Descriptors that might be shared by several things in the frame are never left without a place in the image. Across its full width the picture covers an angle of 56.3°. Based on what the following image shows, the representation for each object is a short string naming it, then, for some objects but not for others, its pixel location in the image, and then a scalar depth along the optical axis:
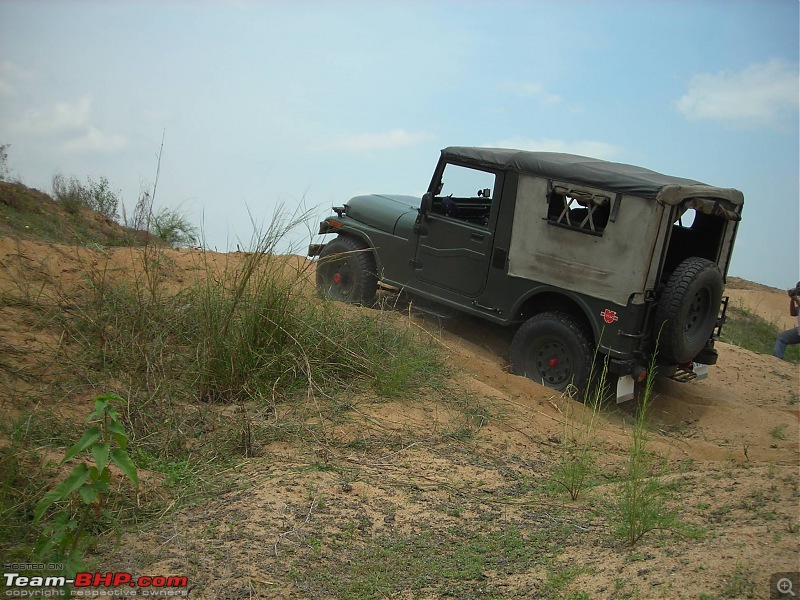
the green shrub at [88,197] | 11.34
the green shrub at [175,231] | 10.65
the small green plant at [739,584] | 2.84
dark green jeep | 6.15
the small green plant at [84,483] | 2.85
